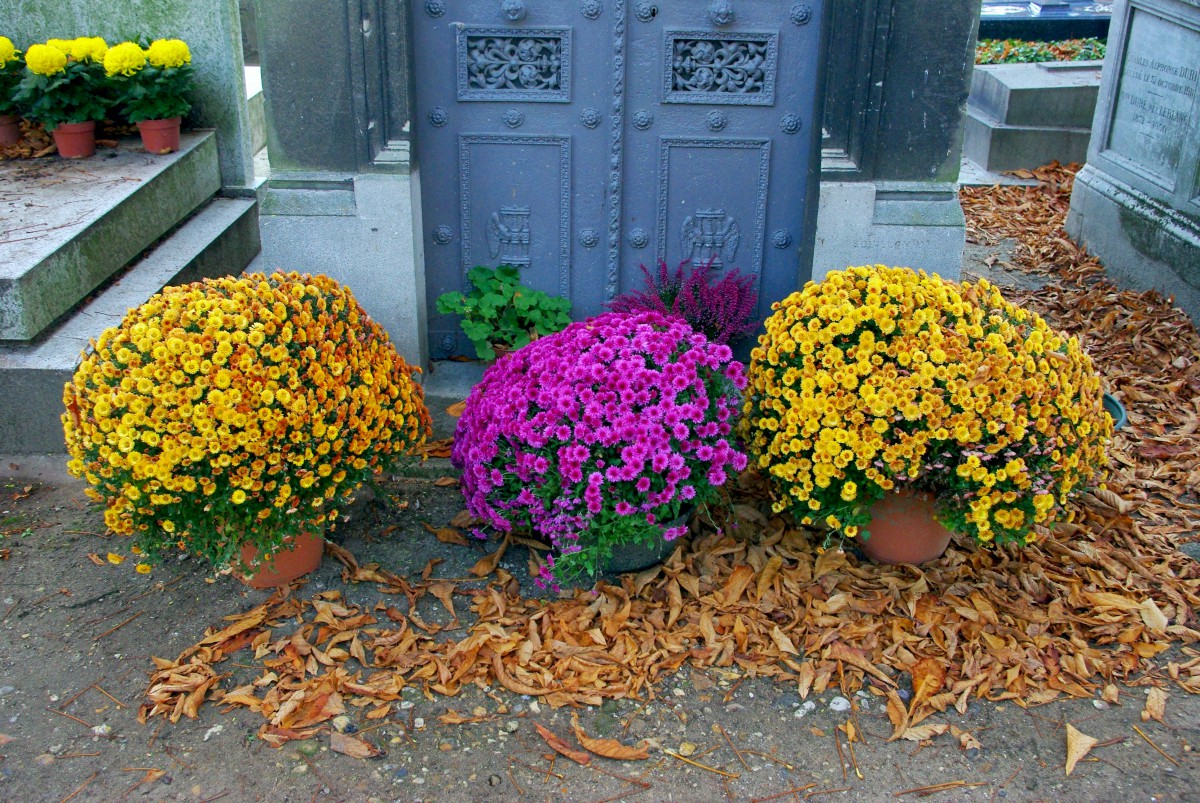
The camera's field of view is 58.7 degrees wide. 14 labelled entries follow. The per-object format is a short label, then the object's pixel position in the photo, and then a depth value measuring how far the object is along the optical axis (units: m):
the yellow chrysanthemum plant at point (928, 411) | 3.48
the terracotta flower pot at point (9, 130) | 5.52
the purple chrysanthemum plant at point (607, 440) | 3.49
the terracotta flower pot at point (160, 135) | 5.48
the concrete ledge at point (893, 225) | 4.47
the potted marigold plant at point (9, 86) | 5.44
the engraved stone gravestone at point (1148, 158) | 5.96
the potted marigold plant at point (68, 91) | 5.25
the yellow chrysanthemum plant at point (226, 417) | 3.31
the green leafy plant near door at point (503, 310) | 4.89
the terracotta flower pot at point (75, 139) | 5.38
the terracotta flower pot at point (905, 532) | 3.81
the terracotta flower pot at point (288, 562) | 3.81
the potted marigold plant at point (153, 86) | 5.41
